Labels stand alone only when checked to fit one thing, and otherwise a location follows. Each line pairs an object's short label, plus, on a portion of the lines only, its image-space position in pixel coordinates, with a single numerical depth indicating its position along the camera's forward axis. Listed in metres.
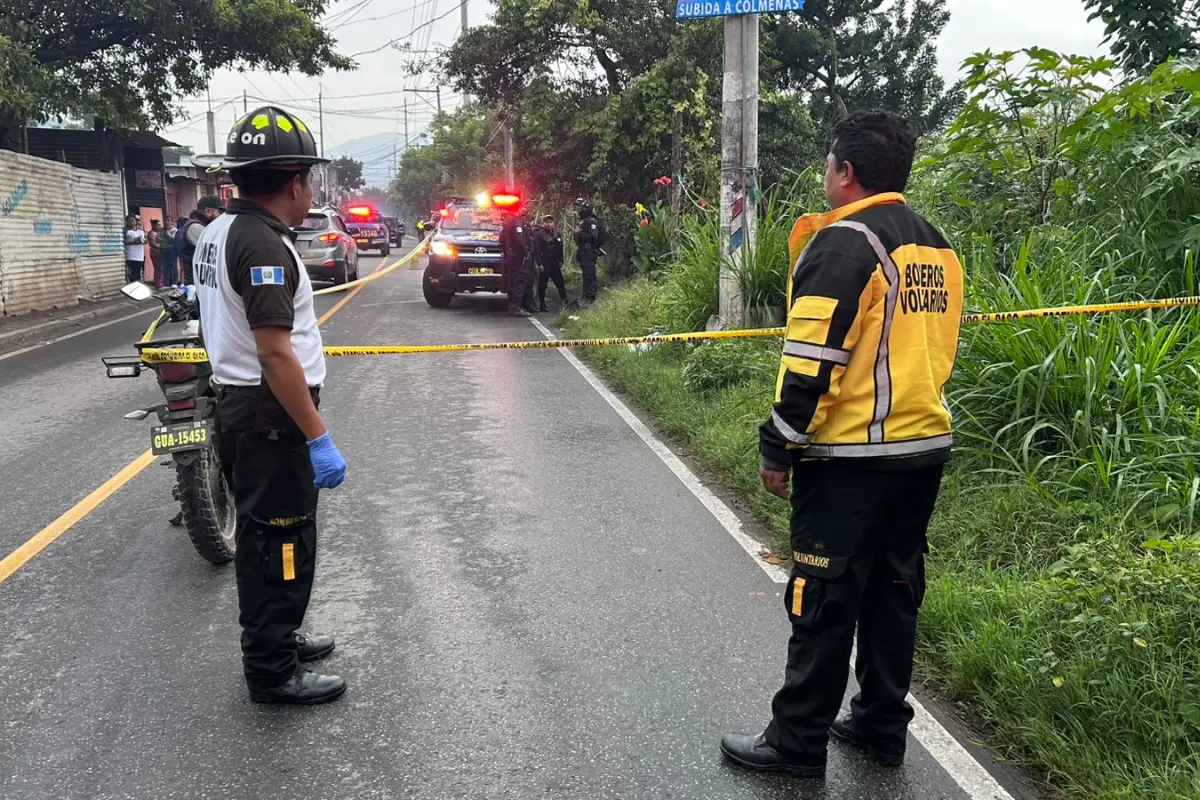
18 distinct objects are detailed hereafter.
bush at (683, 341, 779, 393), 8.16
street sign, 8.62
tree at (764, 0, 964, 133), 29.33
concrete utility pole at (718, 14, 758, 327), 9.48
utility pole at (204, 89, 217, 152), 53.78
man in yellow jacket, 2.62
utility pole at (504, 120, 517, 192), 28.91
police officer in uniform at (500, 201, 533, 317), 15.30
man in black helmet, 3.01
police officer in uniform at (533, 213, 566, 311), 16.55
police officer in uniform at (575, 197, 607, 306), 15.73
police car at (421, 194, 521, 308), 16.28
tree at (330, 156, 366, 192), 96.31
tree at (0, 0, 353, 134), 15.88
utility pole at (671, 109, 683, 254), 15.88
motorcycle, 4.38
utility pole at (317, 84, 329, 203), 61.84
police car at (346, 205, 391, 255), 36.23
